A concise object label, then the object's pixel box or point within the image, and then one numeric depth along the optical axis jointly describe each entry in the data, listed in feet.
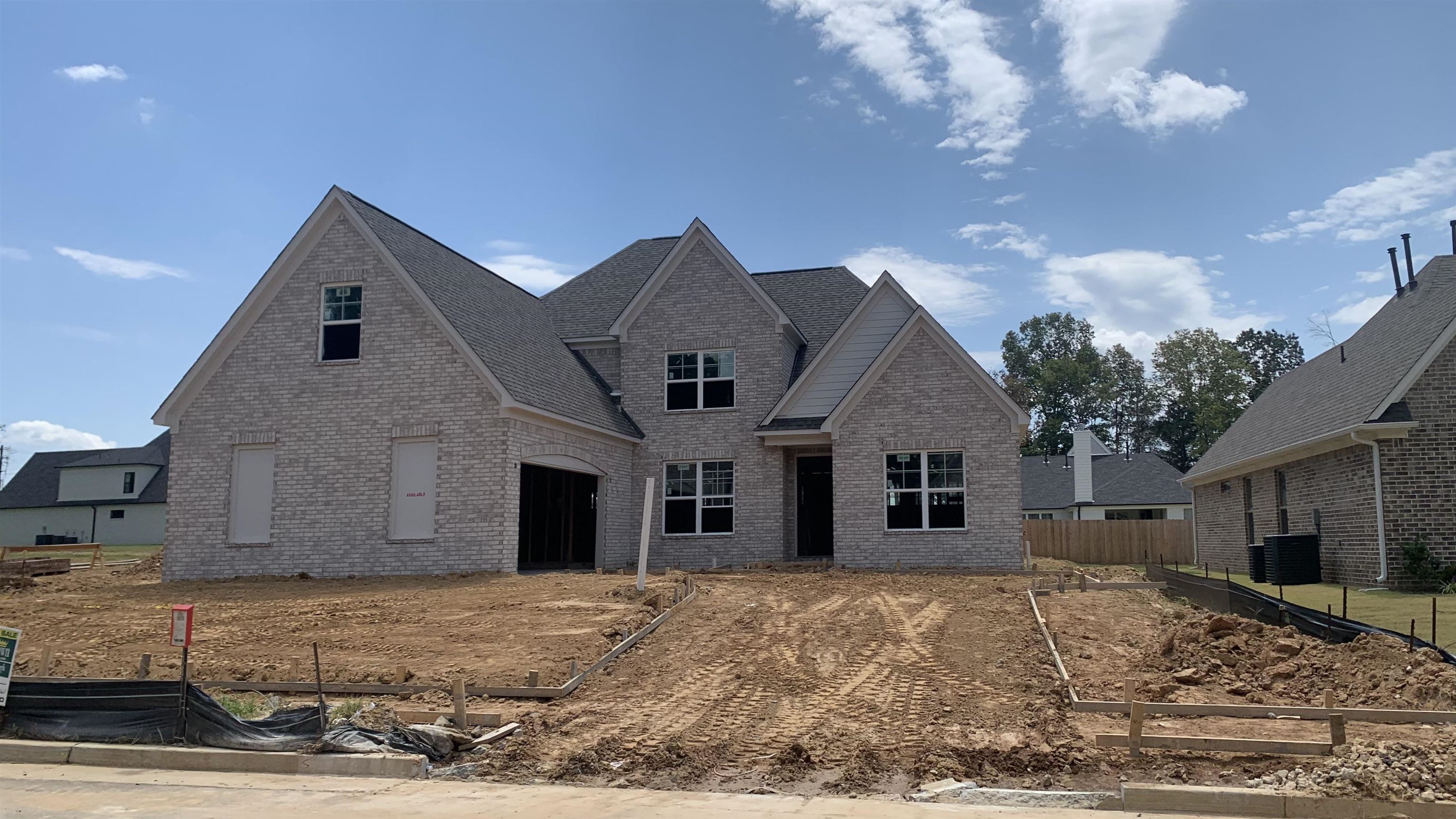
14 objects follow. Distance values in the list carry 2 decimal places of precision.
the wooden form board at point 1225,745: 25.90
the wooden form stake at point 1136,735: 26.84
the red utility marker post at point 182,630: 31.09
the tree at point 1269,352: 270.26
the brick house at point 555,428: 67.36
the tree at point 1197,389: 216.54
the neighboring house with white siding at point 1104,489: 154.20
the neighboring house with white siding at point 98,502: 173.17
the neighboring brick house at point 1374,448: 59.77
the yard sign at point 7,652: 32.17
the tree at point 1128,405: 257.55
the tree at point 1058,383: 250.37
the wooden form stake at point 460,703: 31.48
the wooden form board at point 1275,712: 28.84
